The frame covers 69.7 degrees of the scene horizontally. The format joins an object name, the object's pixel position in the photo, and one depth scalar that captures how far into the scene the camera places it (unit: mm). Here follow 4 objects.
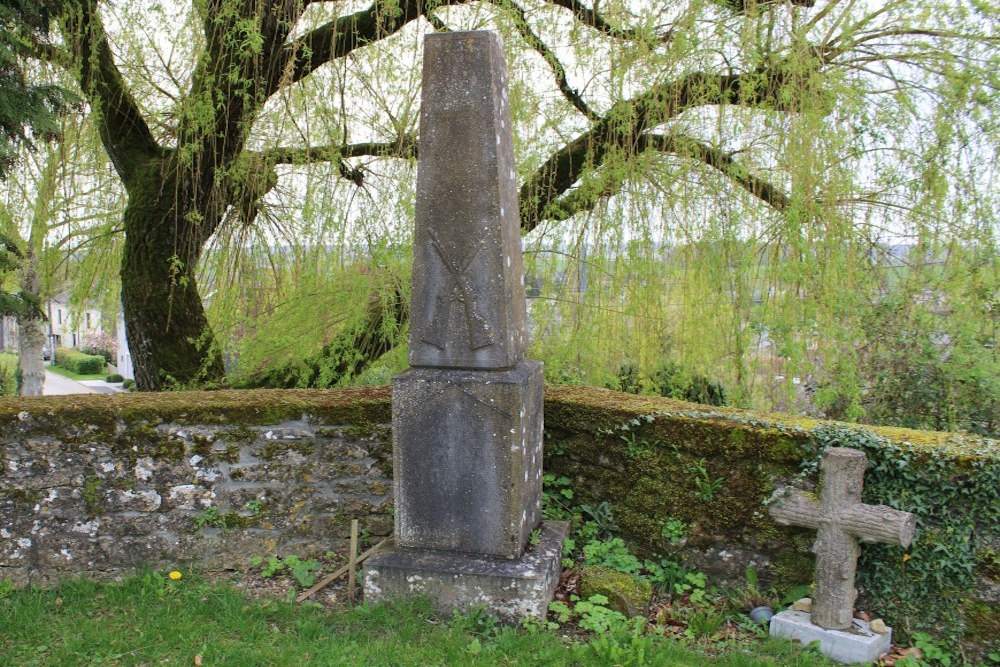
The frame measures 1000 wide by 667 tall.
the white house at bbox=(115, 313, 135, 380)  31125
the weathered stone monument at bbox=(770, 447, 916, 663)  3209
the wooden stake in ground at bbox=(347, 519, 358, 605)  3734
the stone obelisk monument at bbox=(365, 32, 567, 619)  3395
